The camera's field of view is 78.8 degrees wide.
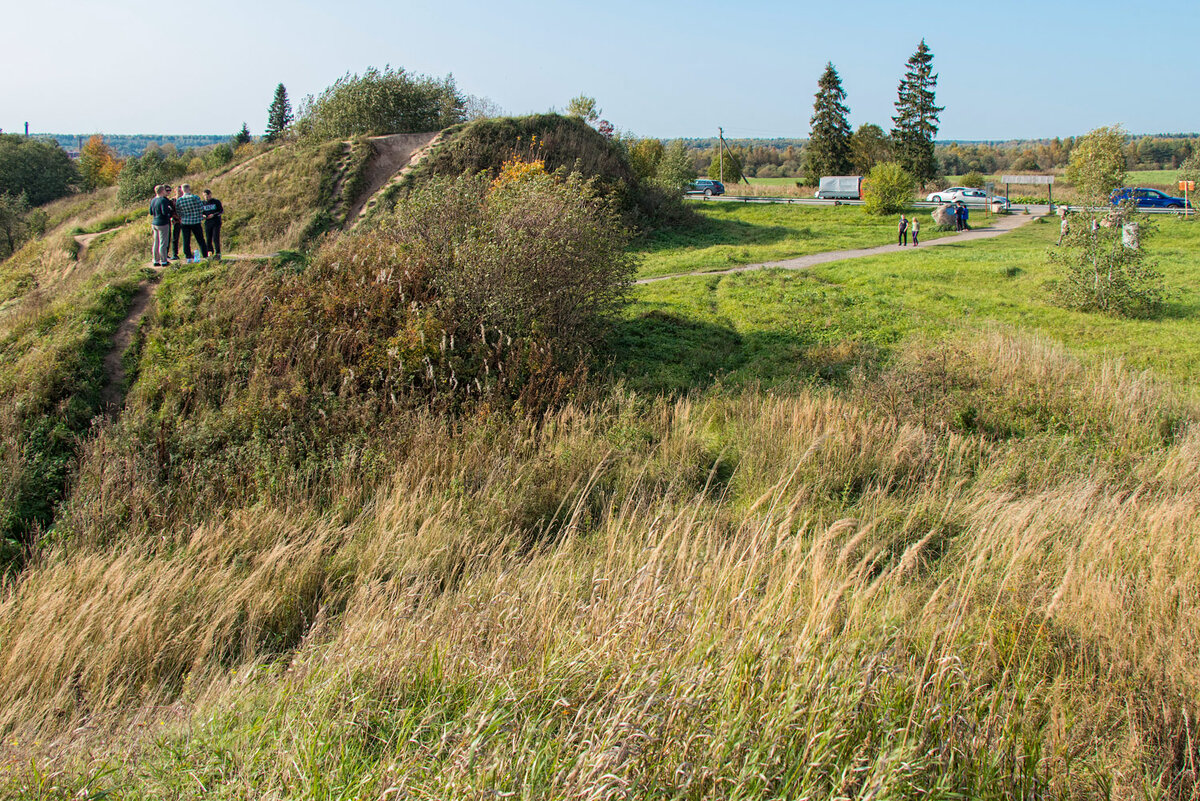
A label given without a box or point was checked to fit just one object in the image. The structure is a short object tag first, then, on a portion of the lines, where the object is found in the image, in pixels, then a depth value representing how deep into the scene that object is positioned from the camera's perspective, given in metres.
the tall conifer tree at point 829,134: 52.19
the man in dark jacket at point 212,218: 12.98
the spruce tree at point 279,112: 82.50
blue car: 34.00
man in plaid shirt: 12.46
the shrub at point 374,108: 29.16
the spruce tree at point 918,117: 51.50
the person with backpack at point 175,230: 12.66
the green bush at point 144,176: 29.61
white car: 39.63
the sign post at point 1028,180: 42.11
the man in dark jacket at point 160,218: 12.34
